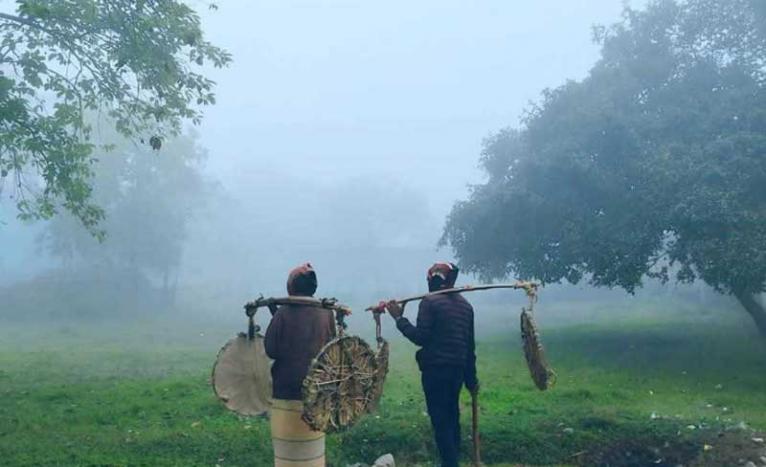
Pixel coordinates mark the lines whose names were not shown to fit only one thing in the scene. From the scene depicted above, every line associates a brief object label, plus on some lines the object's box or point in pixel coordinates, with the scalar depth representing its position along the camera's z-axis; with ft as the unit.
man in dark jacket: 25.73
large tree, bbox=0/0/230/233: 42.52
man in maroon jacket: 22.45
